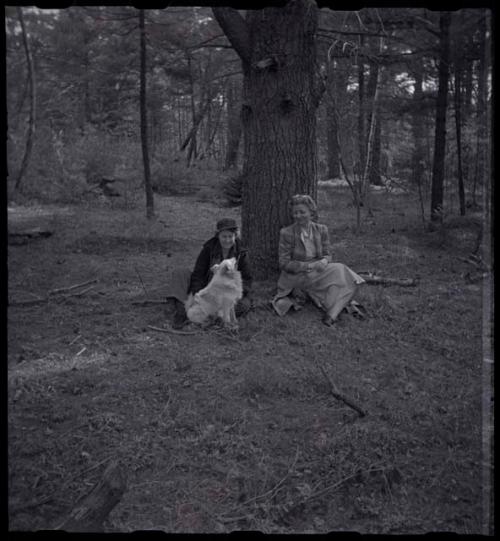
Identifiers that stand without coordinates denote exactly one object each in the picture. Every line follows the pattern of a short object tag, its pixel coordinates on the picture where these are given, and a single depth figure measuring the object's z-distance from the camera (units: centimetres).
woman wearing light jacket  638
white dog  595
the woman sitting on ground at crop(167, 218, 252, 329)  612
